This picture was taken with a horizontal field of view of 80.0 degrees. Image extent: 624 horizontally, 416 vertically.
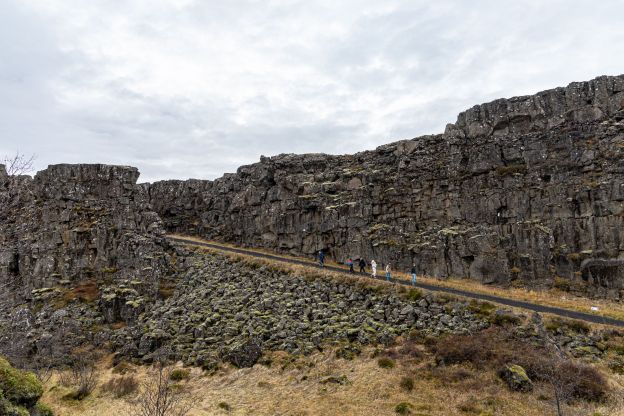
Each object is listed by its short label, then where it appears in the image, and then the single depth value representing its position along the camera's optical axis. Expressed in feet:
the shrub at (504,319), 75.10
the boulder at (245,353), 80.12
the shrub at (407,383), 62.75
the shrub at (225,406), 64.28
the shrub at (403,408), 56.13
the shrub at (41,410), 32.24
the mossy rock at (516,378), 58.70
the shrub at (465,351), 66.95
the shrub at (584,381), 54.49
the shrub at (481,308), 79.37
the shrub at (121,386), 73.41
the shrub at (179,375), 78.28
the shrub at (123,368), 84.28
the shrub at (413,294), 88.28
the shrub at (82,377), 74.43
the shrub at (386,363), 69.67
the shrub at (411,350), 71.20
